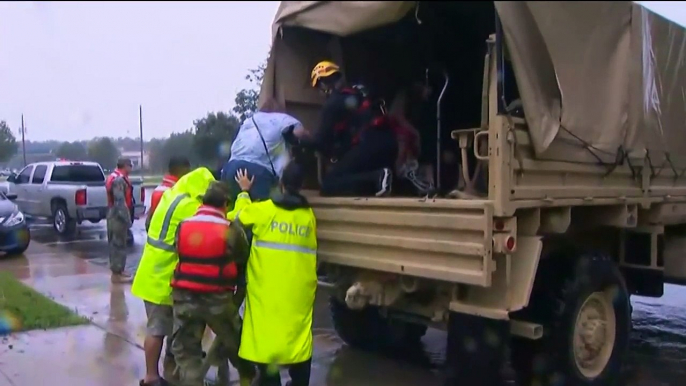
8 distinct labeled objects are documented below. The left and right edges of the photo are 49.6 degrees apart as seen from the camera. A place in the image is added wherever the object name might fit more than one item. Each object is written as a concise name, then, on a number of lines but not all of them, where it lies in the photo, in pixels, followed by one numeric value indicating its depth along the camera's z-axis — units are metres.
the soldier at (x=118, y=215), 10.66
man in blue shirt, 5.45
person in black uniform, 5.38
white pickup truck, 15.85
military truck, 4.27
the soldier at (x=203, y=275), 4.79
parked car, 12.57
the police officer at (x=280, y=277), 4.82
